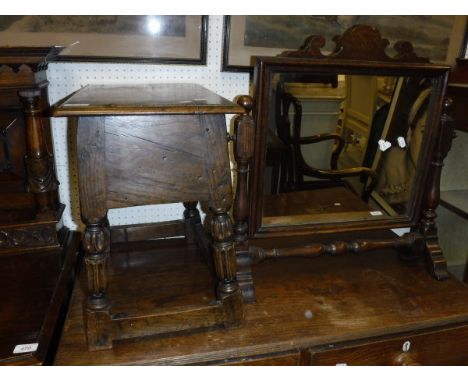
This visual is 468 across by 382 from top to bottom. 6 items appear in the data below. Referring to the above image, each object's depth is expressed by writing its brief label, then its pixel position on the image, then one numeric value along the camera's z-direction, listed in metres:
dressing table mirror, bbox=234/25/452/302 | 0.98
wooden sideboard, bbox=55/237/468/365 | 0.87
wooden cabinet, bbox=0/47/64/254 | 0.95
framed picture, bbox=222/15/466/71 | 1.16
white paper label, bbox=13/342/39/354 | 0.77
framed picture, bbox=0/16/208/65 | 1.03
